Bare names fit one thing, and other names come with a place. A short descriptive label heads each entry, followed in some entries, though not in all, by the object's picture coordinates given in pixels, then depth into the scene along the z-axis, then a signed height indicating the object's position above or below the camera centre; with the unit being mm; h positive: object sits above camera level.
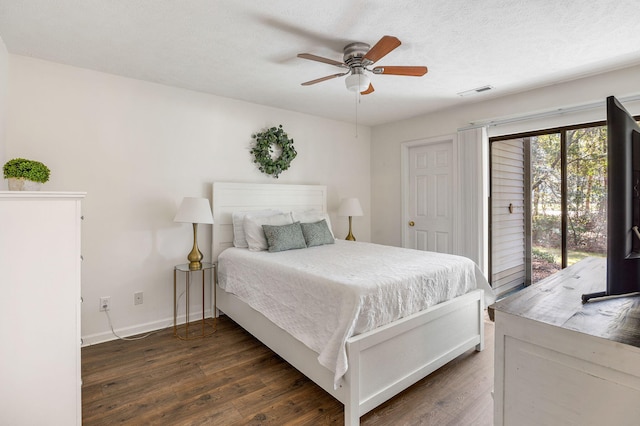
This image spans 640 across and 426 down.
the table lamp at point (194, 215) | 2844 -25
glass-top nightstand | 2941 -1145
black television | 1018 +42
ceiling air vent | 3188 +1311
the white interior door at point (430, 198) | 4035 +198
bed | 1710 -880
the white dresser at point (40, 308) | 1469 -479
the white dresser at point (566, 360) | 830 -442
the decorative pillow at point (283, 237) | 3059 -256
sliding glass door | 3029 +113
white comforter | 1767 -520
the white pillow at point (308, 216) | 3641 -44
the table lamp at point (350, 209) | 4168 +48
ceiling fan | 2072 +1037
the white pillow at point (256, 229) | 3139 -175
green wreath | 3678 +760
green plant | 1794 +251
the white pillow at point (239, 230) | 3295 -191
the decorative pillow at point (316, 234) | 3365 -240
